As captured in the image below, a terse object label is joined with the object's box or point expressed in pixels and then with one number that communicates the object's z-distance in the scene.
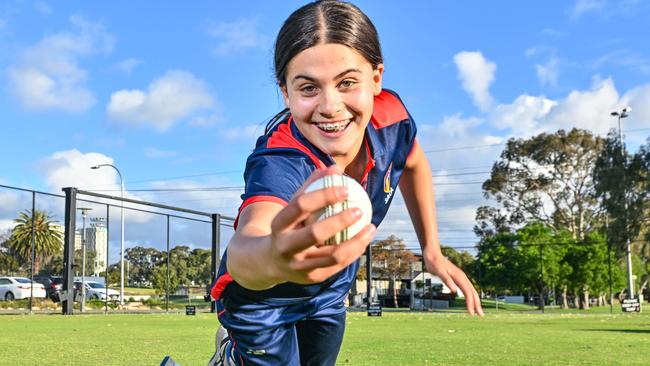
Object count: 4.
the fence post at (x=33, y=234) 24.23
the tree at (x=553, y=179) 55.09
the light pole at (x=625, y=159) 48.19
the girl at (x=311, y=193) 1.62
